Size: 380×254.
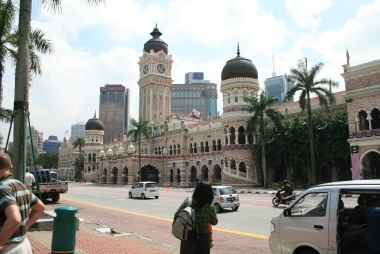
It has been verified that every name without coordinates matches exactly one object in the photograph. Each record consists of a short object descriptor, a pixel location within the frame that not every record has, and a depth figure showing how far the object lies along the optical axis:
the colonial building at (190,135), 34.28
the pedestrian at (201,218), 4.84
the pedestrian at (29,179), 15.42
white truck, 21.44
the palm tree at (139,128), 50.00
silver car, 16.09
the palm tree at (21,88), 9.01
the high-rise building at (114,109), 167.25
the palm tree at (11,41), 15.50
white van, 5.09
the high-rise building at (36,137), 190.75
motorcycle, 17.14
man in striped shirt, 3.33
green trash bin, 6.31
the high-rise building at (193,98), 152.50
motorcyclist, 17.59
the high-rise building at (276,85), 142.75
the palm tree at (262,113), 34.53
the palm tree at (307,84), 28.33
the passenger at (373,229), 4.57
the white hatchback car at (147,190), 25.11
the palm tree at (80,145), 82.68
